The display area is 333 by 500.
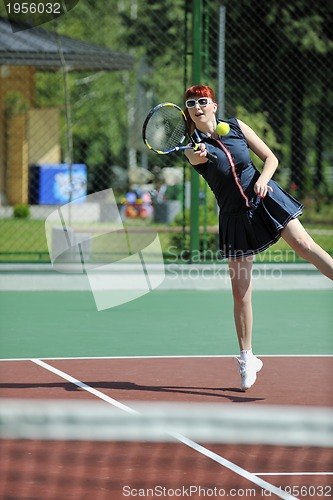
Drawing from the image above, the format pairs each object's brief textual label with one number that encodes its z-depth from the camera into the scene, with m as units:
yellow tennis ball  12.93
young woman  12.95
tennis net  7.76
